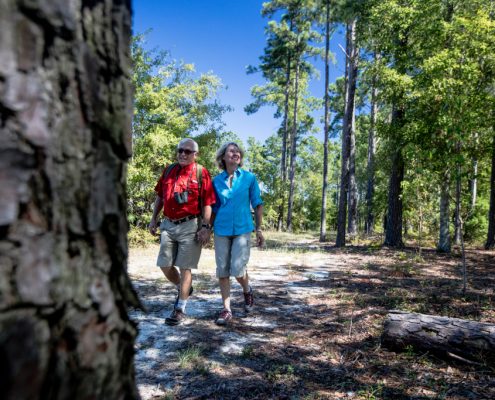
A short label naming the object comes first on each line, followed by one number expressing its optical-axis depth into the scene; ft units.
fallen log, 10.39
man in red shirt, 13.92
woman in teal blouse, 14.47
